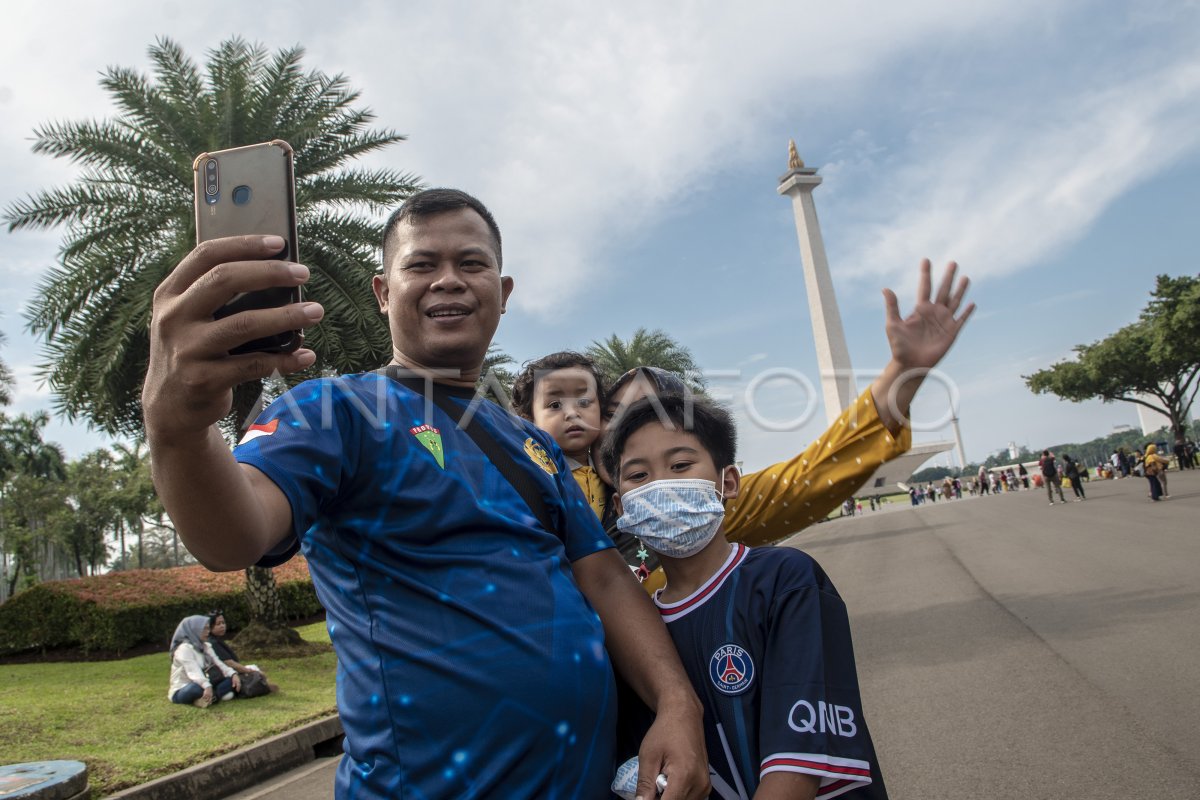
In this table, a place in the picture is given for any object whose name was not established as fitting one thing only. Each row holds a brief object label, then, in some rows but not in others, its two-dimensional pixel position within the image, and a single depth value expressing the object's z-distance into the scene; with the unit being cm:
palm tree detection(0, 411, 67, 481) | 4584
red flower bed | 1392
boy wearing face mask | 173
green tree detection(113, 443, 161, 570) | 4019
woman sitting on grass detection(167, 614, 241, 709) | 905
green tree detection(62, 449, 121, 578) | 4078
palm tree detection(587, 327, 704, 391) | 2616
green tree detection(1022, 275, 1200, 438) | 3372
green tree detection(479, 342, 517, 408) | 1594
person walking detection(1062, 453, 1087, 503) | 2633
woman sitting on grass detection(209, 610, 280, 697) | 965
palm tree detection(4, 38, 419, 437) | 1132
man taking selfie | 138
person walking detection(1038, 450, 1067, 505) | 2579
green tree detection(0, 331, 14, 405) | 2580
